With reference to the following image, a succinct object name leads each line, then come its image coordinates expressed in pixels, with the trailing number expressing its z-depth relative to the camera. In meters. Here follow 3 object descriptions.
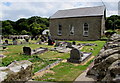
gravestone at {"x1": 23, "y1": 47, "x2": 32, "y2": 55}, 7.81
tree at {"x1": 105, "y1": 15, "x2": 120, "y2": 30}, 38.46
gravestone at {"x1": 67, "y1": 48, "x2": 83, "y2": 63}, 6.21
